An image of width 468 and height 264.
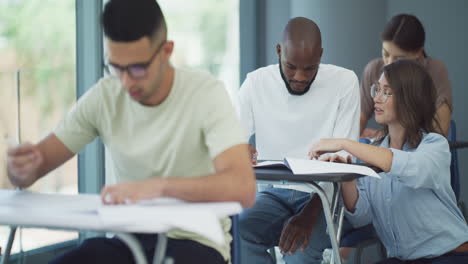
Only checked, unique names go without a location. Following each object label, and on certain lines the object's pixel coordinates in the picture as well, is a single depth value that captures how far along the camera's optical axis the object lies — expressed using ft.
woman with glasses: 10.93
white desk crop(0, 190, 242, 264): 7.92
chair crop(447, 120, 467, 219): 12.75
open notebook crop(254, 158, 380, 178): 10.24
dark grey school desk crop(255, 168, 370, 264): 10.12
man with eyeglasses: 8.78
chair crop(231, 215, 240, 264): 9.45
